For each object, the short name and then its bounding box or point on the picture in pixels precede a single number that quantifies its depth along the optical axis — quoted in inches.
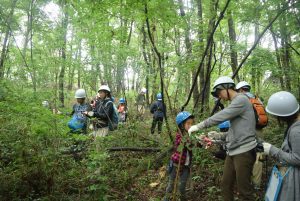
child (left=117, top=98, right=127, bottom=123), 459.5
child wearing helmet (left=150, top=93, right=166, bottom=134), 424.4
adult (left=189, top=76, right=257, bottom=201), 144.6
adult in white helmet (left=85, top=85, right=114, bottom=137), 250.5
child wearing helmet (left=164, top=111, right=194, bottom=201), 177.9
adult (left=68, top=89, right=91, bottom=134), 253.8
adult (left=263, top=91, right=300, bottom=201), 107.0
